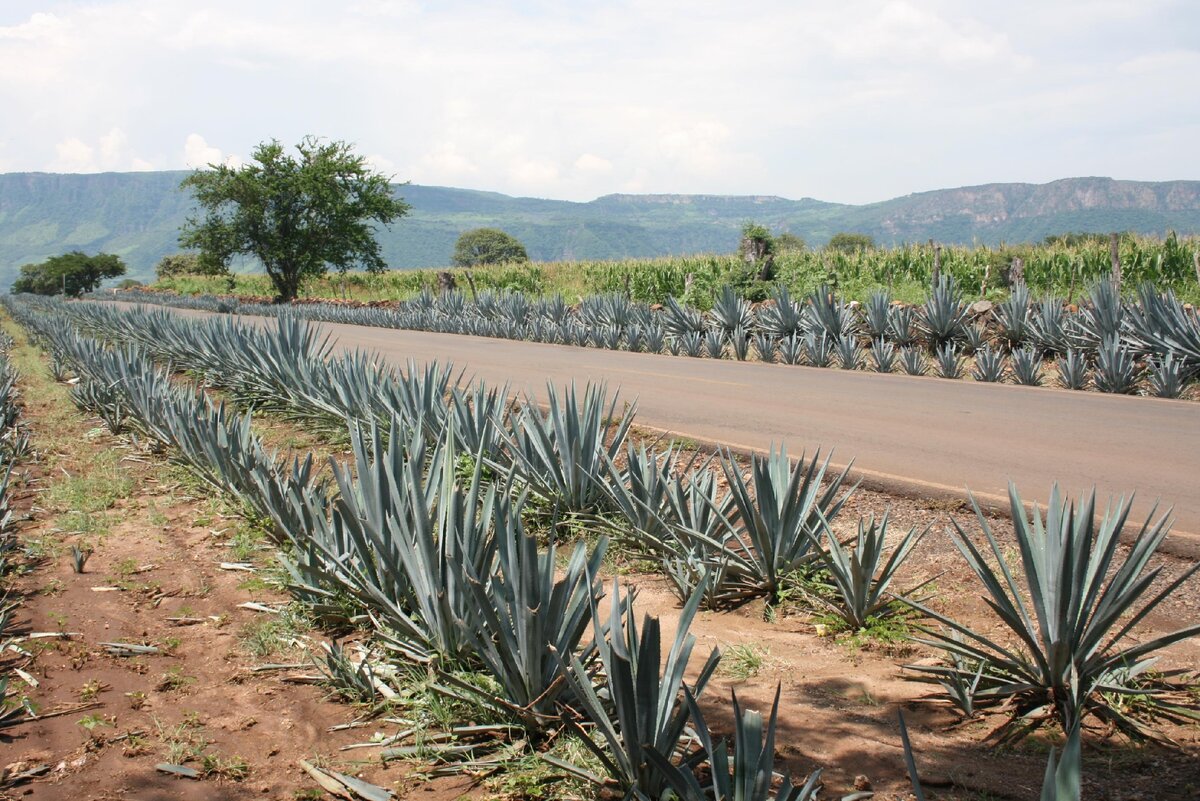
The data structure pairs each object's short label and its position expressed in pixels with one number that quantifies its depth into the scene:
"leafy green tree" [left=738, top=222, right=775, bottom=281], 24.59
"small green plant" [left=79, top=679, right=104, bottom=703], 4.04
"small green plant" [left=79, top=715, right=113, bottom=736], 3.74
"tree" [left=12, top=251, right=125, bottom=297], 90.00
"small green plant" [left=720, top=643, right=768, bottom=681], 3.96
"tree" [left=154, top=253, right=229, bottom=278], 90.94
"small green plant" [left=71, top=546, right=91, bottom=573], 5.88
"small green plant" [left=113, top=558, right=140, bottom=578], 5.92
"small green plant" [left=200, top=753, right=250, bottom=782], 3.38
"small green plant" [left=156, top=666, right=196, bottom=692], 4.17
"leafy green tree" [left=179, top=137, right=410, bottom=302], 48.47
